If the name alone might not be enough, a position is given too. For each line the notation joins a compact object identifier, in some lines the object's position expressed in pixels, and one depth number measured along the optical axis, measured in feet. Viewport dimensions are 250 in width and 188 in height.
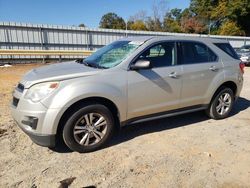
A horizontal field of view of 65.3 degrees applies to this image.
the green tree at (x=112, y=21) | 168.12
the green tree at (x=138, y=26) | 118.70
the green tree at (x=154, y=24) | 119.39
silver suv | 8.88
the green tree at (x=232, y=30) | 101.58
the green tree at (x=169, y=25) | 118.58
